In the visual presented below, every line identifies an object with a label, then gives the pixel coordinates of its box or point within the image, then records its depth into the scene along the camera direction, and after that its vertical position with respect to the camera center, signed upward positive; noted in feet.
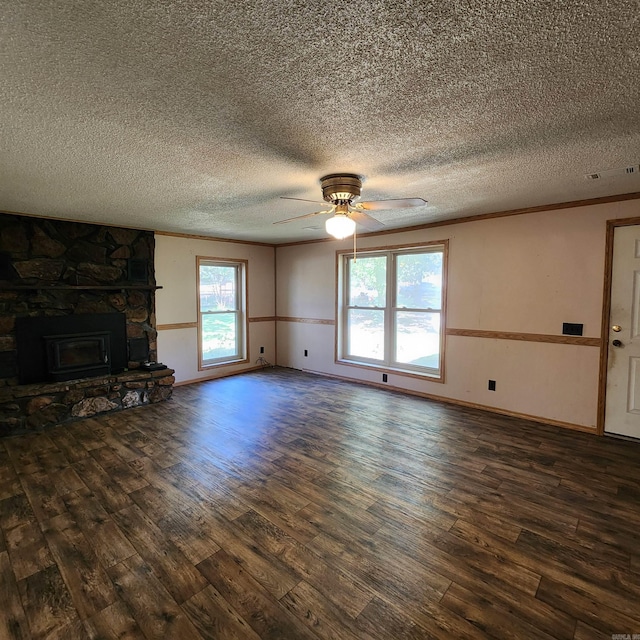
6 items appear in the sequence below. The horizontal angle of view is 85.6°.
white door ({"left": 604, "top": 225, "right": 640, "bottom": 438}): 10.93 -1.25
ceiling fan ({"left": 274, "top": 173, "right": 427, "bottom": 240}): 8.59 +2.46
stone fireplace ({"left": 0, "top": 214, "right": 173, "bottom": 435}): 12.69 -0.99
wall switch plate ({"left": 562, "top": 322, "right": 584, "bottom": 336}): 11.82 -1.06
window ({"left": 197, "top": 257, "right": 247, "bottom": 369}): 18.99 -0.78
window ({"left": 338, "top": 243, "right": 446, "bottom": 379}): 15.66 -0.54
